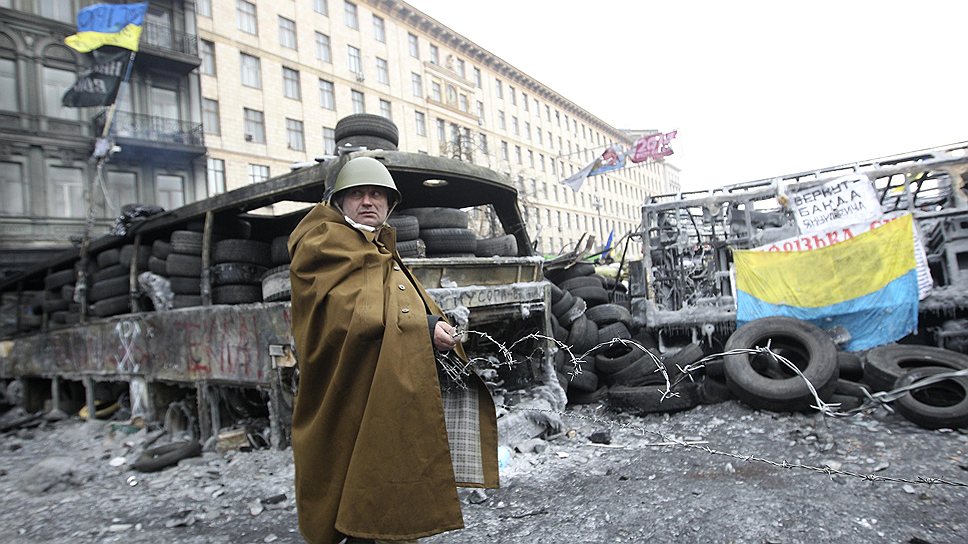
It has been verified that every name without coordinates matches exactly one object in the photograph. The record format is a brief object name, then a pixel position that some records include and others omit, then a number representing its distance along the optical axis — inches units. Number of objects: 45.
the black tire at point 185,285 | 250.1
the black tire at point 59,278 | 323.3
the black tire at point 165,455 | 203.8
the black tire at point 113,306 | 282.5
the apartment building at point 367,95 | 991.0
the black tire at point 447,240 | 215.0
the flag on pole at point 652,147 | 979.9
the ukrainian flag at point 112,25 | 648.4
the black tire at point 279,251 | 230.7
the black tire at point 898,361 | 226.1
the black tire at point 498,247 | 247.0
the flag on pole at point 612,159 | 962.1
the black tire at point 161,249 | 255.3
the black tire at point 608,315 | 344.5
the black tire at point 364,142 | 220.8
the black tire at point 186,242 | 245.6
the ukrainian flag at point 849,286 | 280.7
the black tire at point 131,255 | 267.9
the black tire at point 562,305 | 323.0
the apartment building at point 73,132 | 711.7
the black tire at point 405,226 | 199.6
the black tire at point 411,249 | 194.7
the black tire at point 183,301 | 249.9
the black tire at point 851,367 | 257.8
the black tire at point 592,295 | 361.4
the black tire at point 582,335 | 306.3
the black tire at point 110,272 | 284.4
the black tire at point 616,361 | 291.9
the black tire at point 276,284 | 199.3
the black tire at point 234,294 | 234.7
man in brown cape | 74.9
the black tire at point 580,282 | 370.0
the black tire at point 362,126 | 222.7
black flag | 704.4
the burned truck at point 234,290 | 195.6
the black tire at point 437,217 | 217.9
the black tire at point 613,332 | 319.9
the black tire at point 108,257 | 288.0
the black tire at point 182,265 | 246.2
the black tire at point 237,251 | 235.1
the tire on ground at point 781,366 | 227.3
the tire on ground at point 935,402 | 197.9
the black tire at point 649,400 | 249.4
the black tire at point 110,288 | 280.7
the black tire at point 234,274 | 234.4
